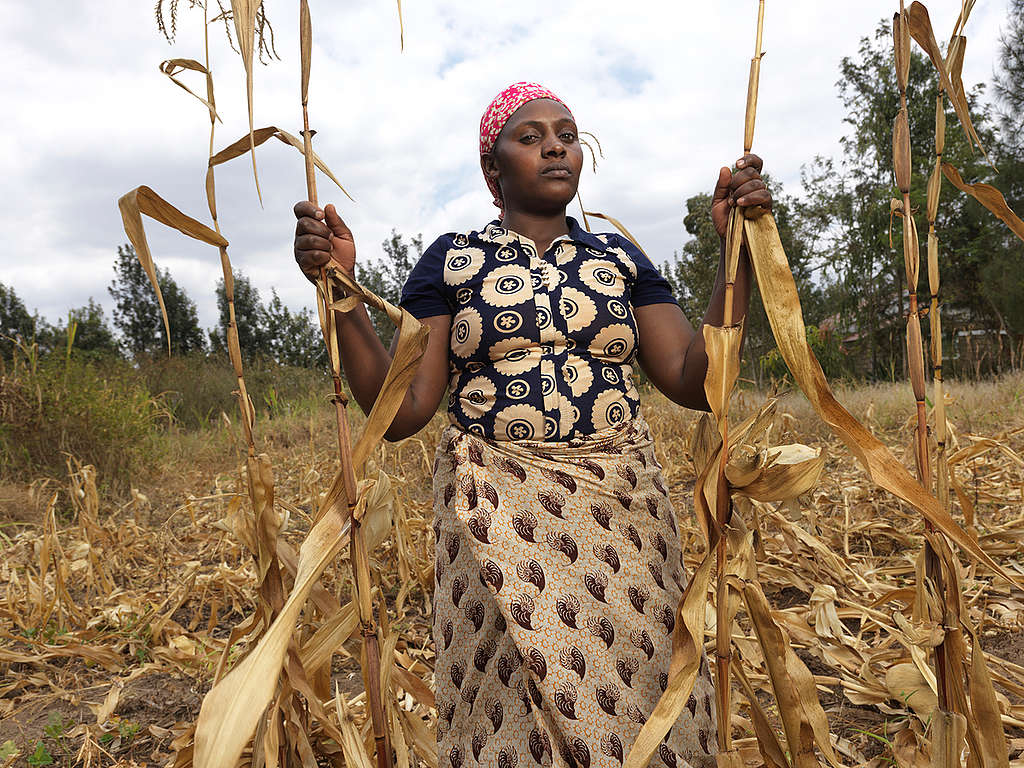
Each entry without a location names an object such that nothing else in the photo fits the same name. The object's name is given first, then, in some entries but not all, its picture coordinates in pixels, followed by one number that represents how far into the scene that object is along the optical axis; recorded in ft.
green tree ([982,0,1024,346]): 32.96
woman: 3.64
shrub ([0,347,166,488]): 13.79
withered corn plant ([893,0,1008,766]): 2.70
